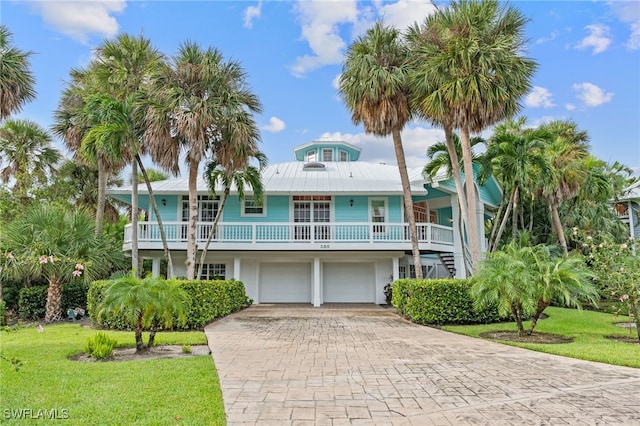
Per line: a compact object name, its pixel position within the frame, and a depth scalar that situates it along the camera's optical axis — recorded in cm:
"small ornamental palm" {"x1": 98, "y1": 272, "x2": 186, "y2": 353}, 805
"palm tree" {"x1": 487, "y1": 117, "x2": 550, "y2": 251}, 1436
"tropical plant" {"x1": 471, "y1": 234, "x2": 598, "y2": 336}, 1000
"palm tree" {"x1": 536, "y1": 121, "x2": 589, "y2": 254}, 1883
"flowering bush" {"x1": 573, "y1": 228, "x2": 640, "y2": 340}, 1018
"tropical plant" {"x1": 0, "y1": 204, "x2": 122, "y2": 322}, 1414
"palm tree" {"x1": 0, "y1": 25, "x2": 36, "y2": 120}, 1517
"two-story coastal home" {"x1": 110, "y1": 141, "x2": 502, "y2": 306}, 1867
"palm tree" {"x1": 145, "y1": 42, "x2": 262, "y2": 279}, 1362
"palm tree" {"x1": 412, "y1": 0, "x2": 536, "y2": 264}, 1298
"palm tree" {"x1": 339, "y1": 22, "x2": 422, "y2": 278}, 1449
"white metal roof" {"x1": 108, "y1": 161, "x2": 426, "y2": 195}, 1928
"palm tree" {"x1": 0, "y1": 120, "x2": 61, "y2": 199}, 2012
